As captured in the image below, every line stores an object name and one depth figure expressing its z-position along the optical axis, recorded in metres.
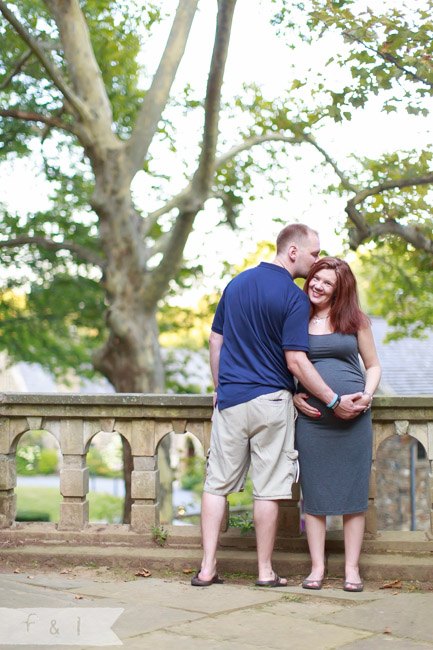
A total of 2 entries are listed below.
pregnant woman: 4.32
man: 4.25
